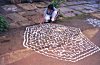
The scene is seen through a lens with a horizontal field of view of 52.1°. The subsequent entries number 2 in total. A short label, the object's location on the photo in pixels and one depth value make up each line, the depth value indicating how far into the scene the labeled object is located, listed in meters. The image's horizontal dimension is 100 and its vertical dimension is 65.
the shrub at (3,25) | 3.21
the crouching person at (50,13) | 3.73
